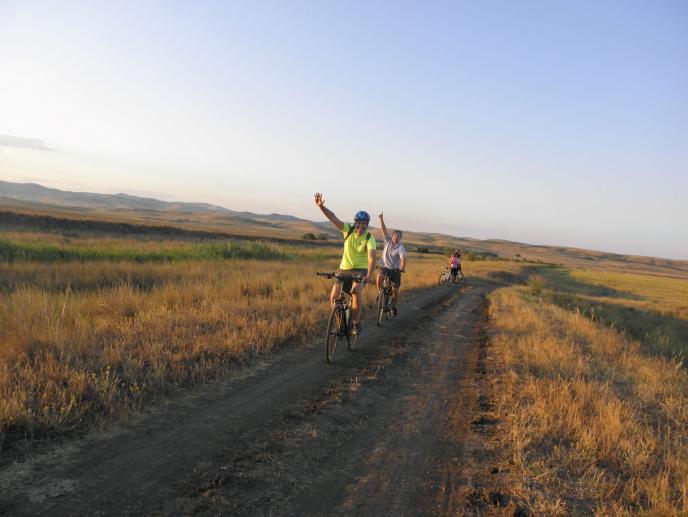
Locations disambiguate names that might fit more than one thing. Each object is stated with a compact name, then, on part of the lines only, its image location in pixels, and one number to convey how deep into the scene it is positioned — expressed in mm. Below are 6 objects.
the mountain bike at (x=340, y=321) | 7427
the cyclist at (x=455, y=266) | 26781
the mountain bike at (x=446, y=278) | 26750
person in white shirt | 12258
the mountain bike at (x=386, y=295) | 12117
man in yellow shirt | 7723
